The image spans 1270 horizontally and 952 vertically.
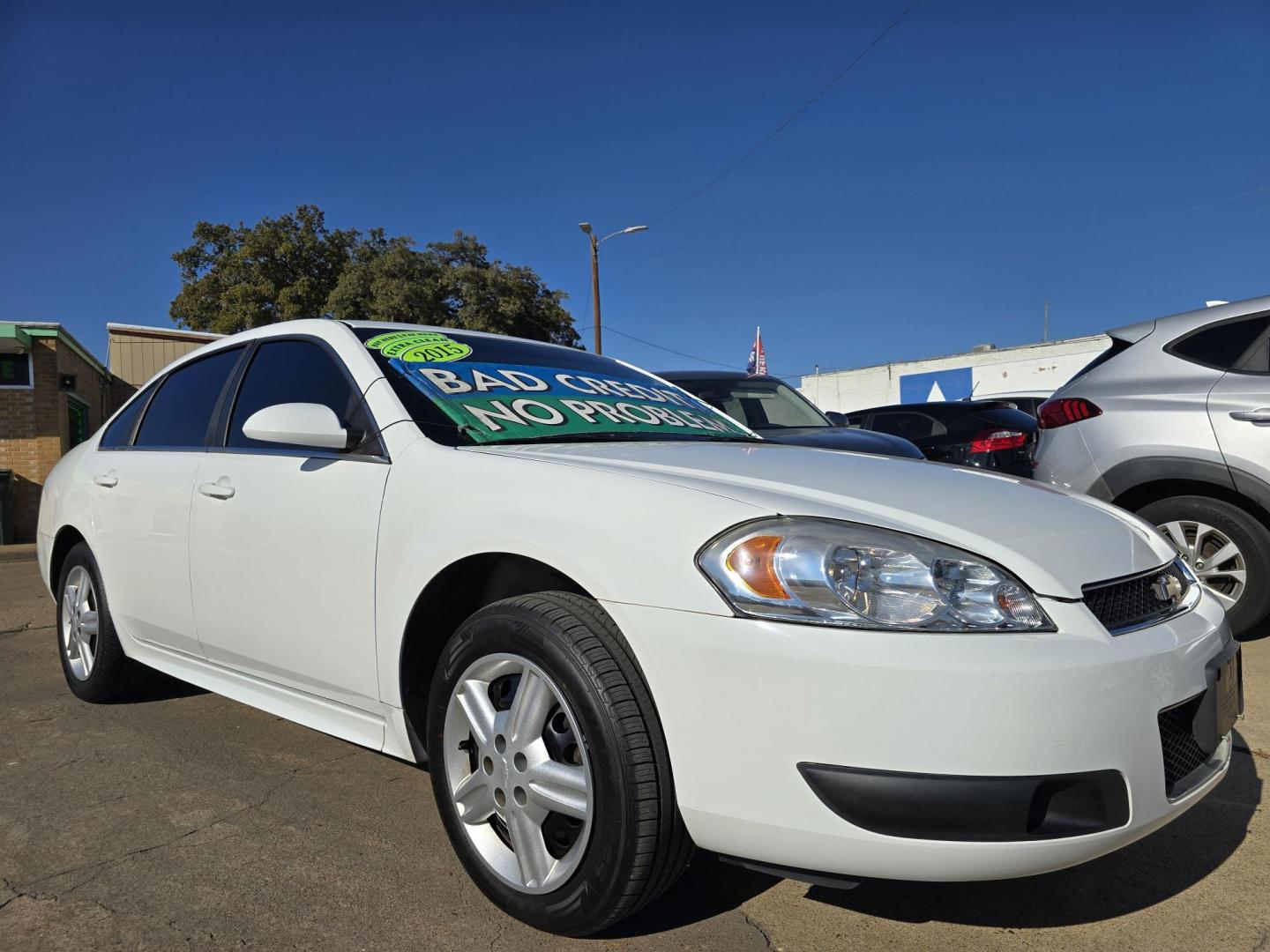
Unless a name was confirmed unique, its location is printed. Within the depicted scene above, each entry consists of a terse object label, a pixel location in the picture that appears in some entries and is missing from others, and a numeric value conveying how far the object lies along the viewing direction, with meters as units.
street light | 19.52
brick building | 13.38
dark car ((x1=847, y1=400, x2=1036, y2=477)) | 7.99
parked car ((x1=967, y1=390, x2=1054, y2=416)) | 13.38
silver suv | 4.02
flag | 26.58
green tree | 25.28
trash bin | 12.59
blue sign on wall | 31.98
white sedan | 1.59
